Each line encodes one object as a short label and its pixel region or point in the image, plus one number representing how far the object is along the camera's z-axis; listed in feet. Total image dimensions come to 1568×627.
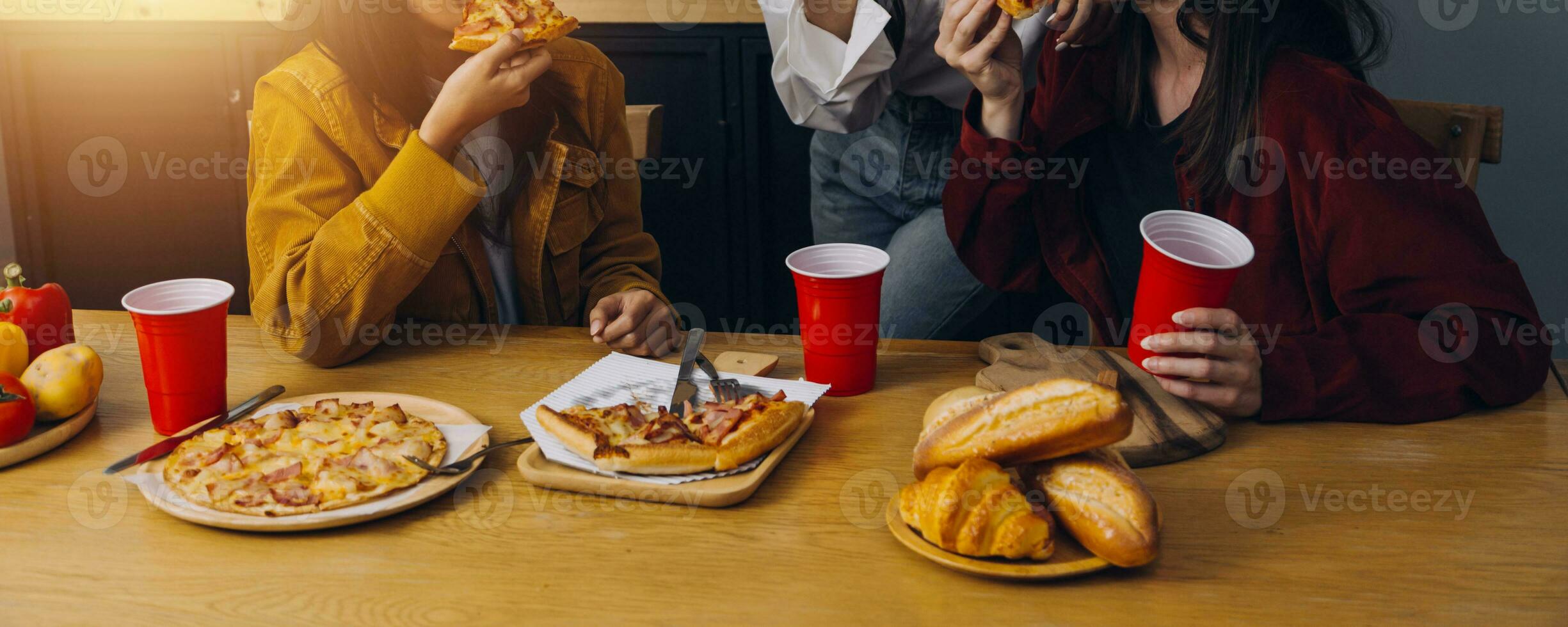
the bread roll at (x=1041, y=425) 2.88
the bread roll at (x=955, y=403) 3.32
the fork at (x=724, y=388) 3.96
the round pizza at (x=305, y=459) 3.18
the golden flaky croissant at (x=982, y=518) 2.79
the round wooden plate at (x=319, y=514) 3.08
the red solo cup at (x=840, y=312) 3.95
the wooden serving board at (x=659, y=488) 3.26
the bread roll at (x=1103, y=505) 2.79
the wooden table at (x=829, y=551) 2.76
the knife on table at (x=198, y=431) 3.45
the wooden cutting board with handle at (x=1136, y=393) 3.51
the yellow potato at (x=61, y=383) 3.78
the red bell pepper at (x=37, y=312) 4.20
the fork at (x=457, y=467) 3.35
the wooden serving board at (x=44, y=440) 3.59
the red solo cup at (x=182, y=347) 3.70
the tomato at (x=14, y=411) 3.60
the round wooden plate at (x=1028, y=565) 2.78
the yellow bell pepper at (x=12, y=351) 3.97
